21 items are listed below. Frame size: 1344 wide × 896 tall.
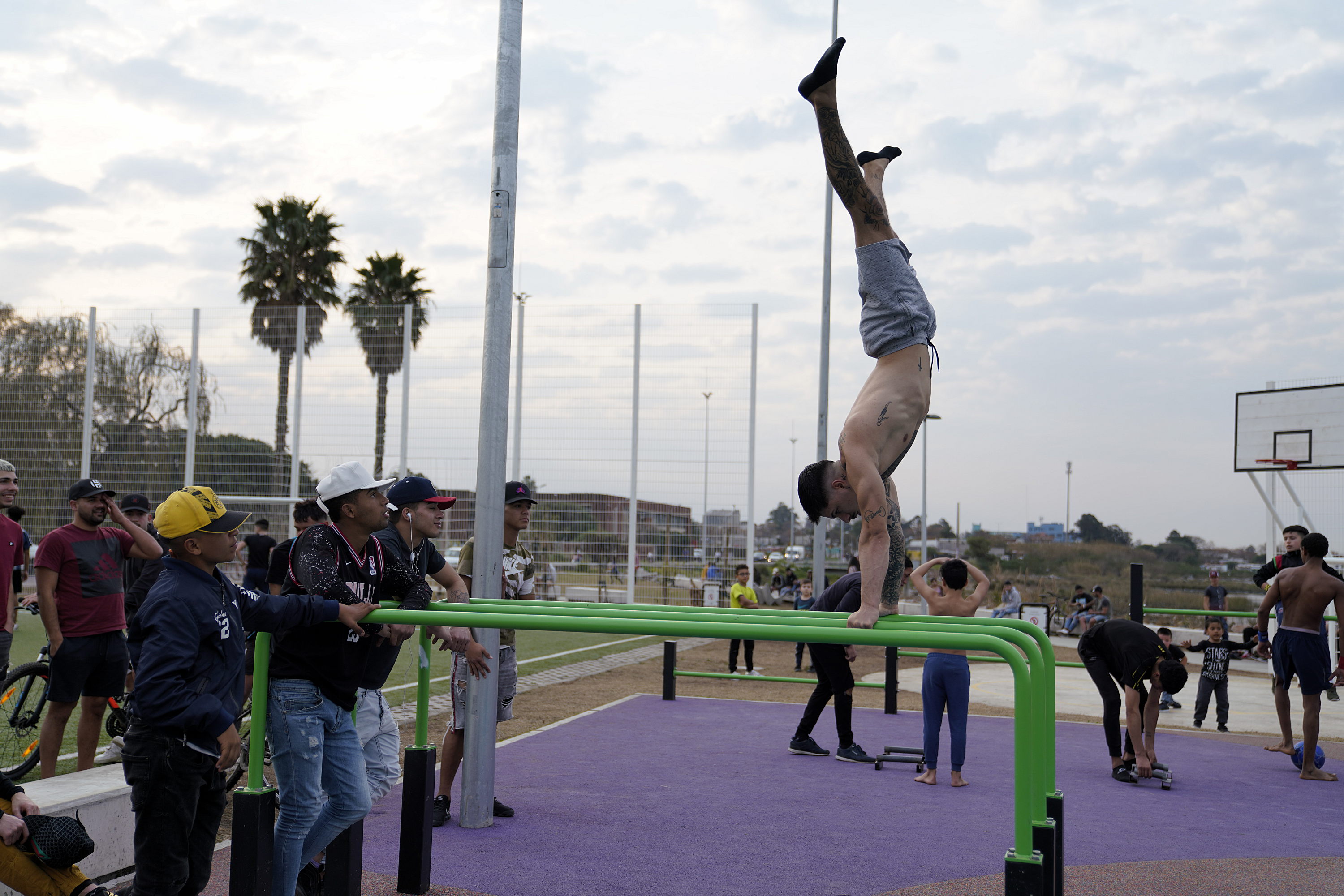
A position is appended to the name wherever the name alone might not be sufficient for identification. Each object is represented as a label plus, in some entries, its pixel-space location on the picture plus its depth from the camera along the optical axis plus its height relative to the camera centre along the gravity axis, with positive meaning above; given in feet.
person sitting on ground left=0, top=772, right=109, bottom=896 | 8.71 -3.35
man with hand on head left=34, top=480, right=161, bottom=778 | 18.49 -2.20
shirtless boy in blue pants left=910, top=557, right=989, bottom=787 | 23.61 -3.78
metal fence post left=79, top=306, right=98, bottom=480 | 58.85 +6.91
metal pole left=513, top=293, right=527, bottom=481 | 54.39 +5.42
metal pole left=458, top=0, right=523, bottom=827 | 18.40 +1.92
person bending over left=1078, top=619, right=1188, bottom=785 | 24.23 -3.59
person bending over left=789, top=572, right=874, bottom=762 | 26.53 -4.42
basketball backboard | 61.46 +7.05
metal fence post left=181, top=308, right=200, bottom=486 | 57.52 +6.04
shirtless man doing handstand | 12.00 +2.14
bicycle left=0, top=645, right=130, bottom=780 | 21.33 -4.94
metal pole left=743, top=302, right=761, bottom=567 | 51.39 +1.88
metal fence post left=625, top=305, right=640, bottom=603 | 53.16 -0.30
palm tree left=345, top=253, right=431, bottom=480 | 55.83 +10.22
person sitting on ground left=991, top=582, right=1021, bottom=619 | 66.13 -5.40
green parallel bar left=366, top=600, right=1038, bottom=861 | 9.50 -1.26
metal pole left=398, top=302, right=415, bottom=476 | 55.36 +7.06
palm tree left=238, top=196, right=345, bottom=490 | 82.23 +21.20
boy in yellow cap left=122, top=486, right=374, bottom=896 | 10.11 -1.98
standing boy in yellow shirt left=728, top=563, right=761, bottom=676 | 45.83 -3.91
